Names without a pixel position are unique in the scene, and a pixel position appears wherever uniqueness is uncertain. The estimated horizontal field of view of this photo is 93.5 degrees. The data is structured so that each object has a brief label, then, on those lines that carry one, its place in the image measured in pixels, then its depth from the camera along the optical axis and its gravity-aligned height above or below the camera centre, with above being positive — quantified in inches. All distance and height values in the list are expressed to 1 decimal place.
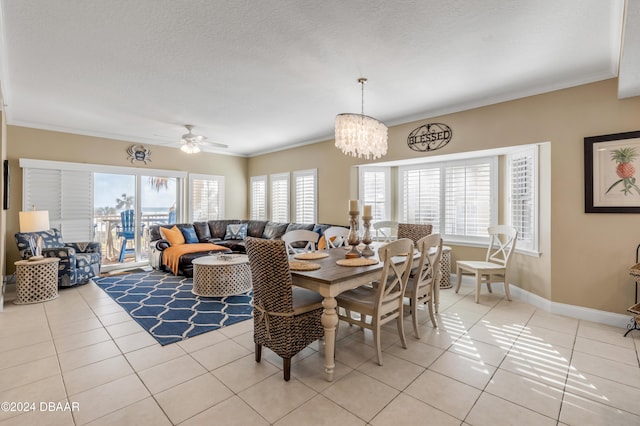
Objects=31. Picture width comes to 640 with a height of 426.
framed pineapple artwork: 122.7 +17.2
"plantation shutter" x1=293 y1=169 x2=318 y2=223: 258.7 +16.1
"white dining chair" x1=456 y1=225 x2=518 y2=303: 159.4 -27.8
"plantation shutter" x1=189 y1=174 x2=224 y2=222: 287.6 +16.7
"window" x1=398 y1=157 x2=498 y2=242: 186.9 +11.6
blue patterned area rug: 126.0 -46.9
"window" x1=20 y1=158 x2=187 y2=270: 211.9 +13.7
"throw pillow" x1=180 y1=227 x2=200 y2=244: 253.3 -18.5
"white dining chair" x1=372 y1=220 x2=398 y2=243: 203.6 -11.6
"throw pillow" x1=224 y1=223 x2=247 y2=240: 280.5 -17.1
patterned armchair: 179.0 -26.1
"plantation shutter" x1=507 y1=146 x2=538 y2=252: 156.1 +10.2
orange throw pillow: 237.9 -17.7
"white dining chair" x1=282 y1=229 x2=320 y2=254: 129.5 -10.3
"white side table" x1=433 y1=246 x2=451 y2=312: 185.2 -34.3
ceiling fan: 206.1 +49.6
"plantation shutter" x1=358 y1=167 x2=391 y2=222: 225.9 +17.9
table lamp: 168.7 -5.3
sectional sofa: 225.6 -18.1
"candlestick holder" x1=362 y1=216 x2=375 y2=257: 120.9 -9.8
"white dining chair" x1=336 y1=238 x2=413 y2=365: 95.5 -29.4
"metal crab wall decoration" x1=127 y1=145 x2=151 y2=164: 248.7 +50.8
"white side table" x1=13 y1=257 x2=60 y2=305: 156.9 -35.5
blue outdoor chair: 249.4 -12.7
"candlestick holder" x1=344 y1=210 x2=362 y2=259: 119.0 -9.4
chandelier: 126.0 +34.5
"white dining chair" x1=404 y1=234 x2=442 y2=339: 114.1 -26.7
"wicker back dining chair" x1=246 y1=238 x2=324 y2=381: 87.1 -28.7
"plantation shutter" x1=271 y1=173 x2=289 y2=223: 284.3 +15.8
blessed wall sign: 178.4 +47.1
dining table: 87.7 -21.0
